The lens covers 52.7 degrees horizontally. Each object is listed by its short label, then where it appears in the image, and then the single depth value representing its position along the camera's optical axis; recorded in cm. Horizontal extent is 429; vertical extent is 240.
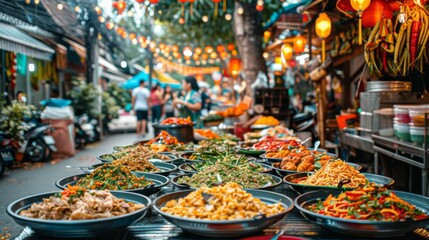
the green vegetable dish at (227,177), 331
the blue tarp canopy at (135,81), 2393
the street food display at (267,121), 1014
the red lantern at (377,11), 644
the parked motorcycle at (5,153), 905
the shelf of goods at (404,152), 513
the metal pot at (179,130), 732
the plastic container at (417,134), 532
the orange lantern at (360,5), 583
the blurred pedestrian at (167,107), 1945
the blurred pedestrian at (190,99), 1080
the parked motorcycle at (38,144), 1095
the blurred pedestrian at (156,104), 1862
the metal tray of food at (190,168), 399
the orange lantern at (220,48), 2383
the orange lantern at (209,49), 2457
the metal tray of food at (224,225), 231
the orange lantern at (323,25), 845
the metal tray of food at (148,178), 319
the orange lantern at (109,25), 1675
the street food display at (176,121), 761
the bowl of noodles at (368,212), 236
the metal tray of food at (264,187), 322
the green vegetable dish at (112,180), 324
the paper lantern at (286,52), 1073
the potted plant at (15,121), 978
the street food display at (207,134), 844
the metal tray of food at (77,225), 231
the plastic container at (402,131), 586
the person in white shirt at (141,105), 1680
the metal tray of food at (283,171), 382
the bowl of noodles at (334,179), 312
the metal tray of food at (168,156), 464
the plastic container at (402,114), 588
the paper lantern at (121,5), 1085
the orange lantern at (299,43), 1095
